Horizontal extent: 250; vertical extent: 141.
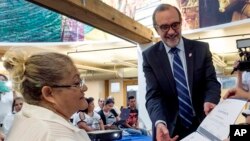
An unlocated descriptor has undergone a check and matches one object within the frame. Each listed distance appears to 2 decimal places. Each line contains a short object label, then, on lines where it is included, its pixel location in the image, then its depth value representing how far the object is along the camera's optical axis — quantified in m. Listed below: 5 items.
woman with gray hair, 0.86
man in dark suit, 1.37
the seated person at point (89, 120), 4.85
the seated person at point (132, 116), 6.33
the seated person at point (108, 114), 6.38
